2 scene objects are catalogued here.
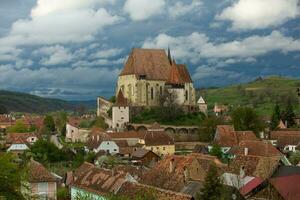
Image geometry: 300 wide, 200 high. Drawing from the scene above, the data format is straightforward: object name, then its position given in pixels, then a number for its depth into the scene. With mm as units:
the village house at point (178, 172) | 44528
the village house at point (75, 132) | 116000
